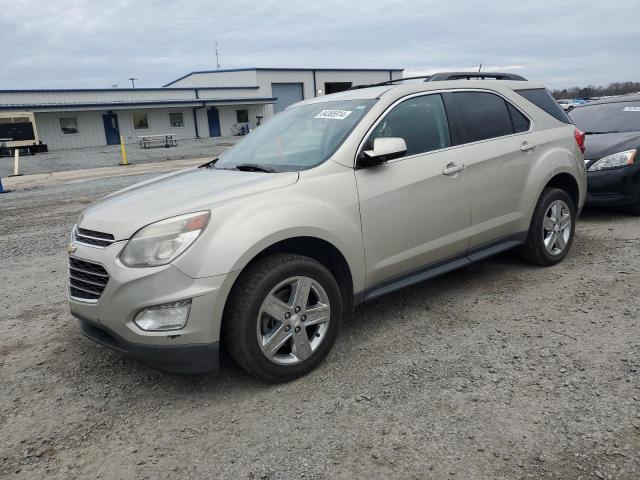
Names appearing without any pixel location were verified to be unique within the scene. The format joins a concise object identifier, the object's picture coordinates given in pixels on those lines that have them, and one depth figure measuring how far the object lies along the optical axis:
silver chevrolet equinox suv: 2.84
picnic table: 34.72
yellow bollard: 23.17
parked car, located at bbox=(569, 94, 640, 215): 6.68
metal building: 36.53
